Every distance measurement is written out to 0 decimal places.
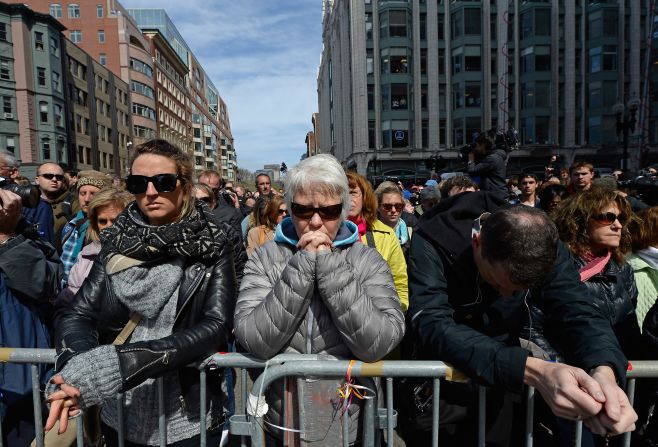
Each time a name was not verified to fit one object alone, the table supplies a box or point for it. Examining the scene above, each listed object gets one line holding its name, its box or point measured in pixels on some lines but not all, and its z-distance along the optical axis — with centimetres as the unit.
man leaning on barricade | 153
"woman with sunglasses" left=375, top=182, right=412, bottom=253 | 514
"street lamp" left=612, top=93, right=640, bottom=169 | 1472
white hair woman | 169
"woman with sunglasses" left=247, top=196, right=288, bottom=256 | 456
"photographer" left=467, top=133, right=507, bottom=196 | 572
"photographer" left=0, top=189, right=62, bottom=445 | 221
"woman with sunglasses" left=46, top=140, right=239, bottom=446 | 186
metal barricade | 175
